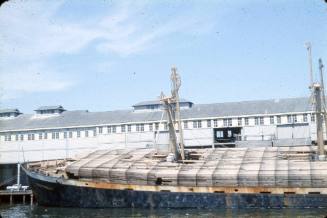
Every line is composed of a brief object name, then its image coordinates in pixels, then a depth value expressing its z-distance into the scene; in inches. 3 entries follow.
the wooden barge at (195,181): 1328.7
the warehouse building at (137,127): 2428.3
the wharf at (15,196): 1831.9
